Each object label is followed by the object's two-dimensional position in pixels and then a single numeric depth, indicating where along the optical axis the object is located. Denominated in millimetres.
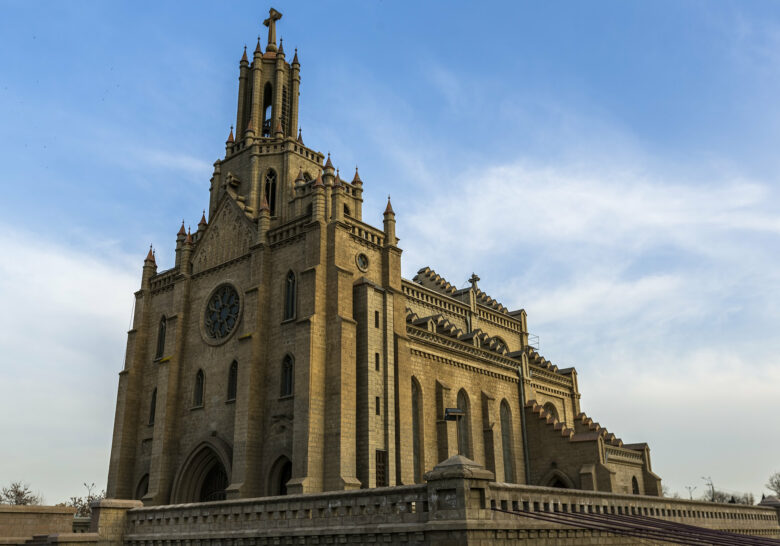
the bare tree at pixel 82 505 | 54788
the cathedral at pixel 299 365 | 30016
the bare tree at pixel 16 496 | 57969
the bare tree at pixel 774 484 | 106875
